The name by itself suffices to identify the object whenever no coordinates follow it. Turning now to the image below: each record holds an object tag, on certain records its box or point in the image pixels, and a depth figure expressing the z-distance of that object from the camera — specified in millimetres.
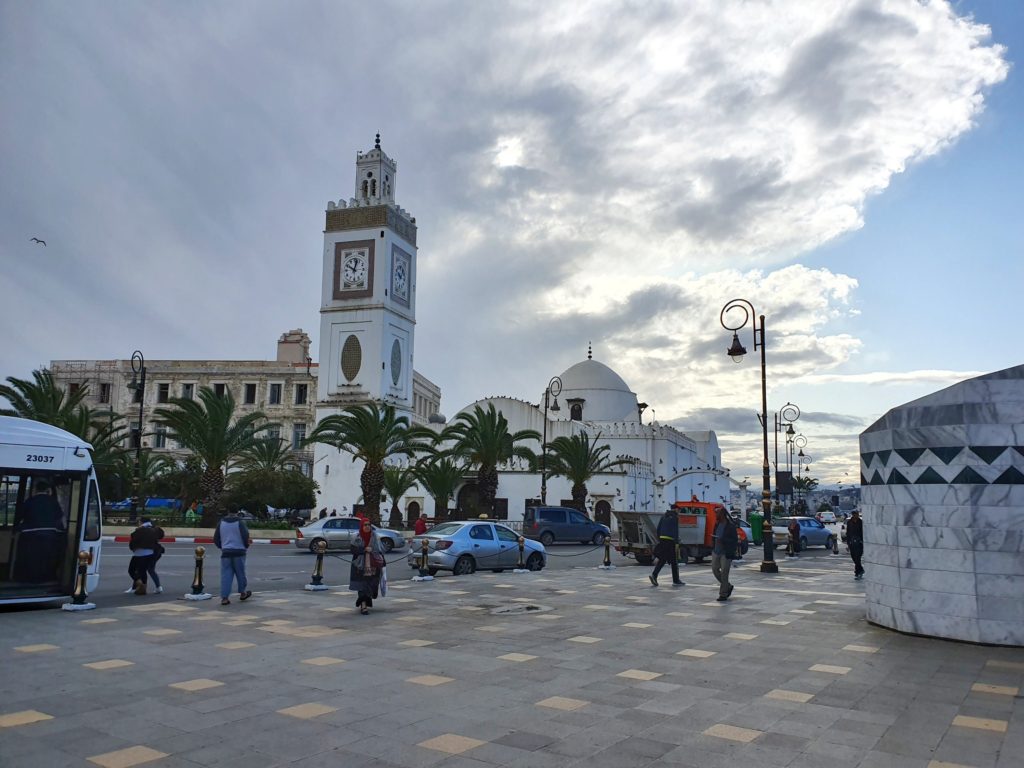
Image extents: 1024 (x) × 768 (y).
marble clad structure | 9602
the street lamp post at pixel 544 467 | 39844
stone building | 63719
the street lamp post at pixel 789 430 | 41347
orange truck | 23672
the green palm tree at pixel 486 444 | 38062
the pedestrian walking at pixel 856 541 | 18625
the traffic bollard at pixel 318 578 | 15455
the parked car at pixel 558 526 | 32969
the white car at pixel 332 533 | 26734
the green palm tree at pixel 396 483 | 43094
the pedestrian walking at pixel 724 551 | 14070
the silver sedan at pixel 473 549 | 18953
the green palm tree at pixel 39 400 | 34125
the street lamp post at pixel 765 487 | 20500
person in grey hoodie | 13008
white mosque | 55031
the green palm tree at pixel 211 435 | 33250
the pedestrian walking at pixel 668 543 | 16762
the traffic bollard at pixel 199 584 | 13547
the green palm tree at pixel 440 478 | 42844
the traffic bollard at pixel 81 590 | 11922
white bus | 12078
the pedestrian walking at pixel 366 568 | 12336
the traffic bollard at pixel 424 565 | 17539
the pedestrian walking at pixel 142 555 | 14053
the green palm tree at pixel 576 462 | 43812
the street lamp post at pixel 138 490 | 31969
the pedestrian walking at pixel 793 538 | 27859
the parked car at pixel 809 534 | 33812
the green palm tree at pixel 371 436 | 36188
